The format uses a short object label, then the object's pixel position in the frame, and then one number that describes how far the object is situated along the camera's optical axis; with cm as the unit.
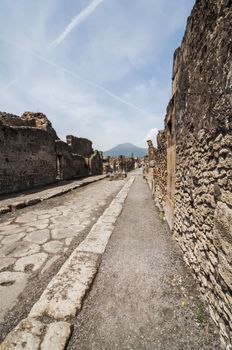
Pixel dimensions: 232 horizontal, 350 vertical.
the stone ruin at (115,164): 3209
